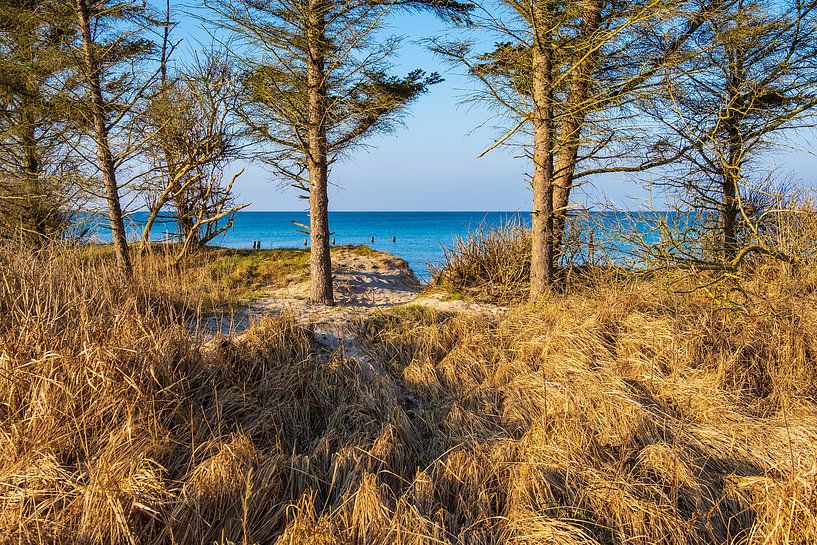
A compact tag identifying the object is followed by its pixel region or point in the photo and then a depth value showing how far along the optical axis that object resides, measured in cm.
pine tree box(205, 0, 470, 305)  634
